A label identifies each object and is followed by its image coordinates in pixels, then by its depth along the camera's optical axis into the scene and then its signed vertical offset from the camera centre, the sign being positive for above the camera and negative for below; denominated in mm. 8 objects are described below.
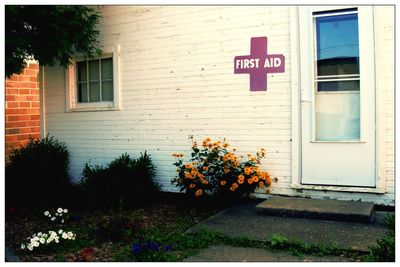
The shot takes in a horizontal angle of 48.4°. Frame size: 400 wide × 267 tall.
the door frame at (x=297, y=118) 5949 +194
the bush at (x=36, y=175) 7781 -709
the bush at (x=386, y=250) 3803 -1039
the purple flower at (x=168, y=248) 4441 -1142
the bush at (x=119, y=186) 6910 -802
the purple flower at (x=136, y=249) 4324 -1113
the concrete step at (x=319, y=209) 5375 -964
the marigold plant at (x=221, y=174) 6465 -595
